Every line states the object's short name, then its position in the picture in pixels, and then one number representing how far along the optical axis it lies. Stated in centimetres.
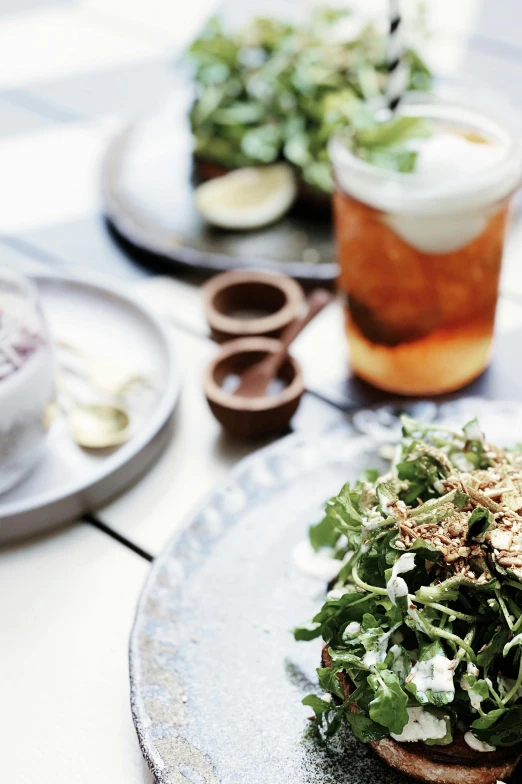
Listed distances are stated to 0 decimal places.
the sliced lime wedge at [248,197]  139
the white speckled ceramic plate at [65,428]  93
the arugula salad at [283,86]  142
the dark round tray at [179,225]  132
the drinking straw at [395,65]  105
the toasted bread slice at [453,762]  64
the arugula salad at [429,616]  61
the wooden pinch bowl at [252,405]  101
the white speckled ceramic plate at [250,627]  68
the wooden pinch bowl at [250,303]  114
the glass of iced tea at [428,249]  94
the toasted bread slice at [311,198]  139
